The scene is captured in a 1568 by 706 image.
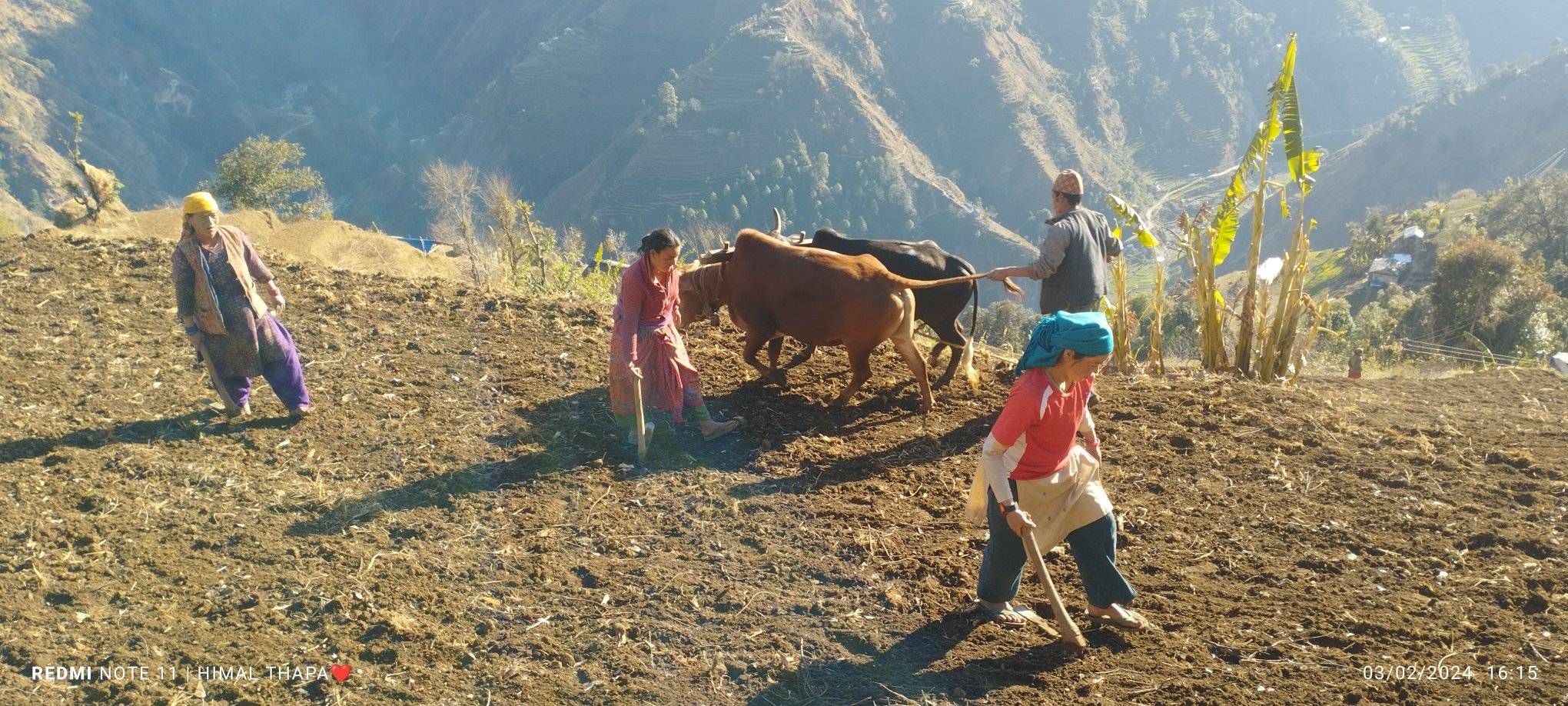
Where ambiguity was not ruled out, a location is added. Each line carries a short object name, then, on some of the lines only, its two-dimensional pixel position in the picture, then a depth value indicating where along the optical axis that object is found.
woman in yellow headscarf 5.87
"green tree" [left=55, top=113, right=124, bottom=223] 10.86
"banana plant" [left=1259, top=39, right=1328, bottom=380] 8.09
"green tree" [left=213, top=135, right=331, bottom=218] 25.55
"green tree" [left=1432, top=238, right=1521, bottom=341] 21.34
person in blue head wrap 3.82
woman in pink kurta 6.00
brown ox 6.92
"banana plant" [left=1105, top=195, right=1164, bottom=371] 8.48
